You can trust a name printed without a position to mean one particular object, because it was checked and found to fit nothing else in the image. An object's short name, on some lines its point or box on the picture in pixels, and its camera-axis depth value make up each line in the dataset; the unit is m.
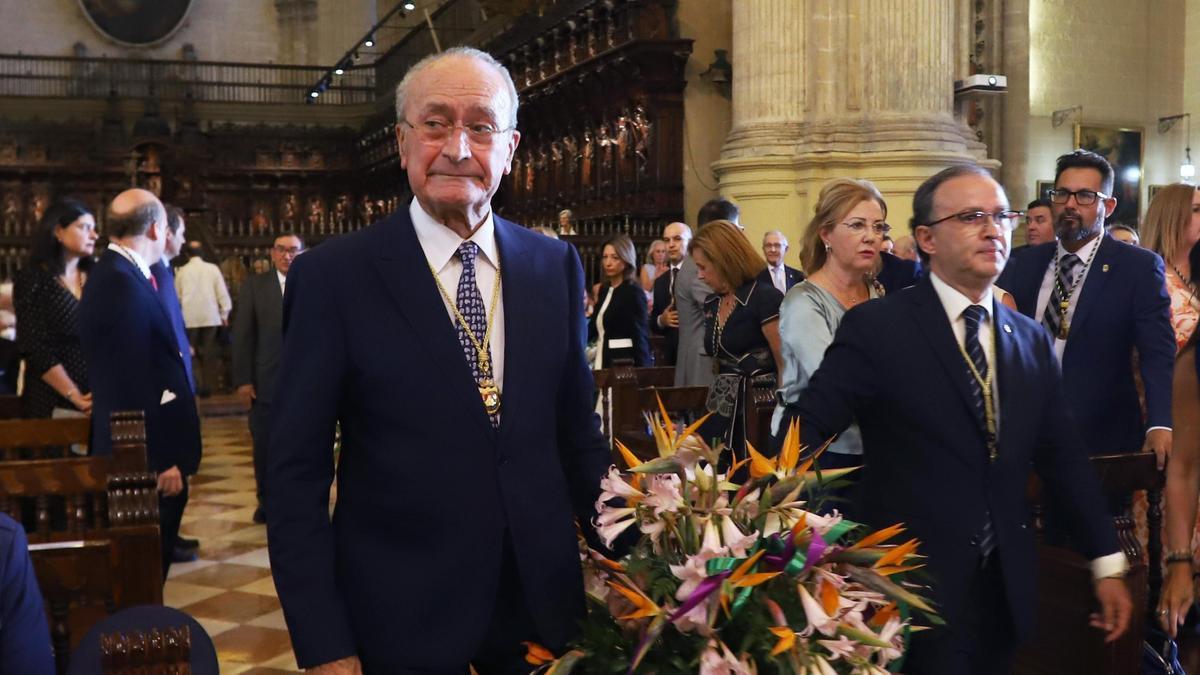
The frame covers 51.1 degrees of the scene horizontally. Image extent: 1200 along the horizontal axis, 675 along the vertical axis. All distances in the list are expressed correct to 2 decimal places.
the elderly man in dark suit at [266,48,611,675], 1.99
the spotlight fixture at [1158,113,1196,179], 17.38
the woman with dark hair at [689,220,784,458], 4.76
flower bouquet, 1.74
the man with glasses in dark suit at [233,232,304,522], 7.19
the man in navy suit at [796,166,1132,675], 2.57
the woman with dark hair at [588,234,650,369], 7.36
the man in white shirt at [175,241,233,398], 13.75
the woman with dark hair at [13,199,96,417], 5.34
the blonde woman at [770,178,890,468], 3.58
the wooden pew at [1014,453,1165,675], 2.93
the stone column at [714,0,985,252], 10.78
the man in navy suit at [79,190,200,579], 4.54
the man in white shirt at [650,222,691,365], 7.96
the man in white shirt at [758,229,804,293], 7.30
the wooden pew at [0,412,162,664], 2.68
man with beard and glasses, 4.12
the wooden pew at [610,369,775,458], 5.21
